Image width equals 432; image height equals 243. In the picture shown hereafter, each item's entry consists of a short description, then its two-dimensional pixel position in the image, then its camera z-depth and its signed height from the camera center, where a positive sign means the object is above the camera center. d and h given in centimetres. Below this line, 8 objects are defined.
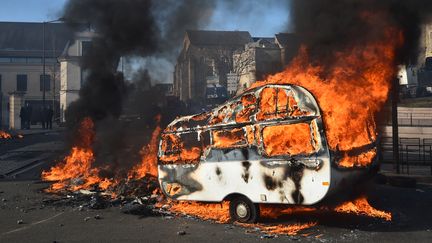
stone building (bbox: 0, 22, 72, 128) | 5253 +898
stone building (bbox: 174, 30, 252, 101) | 3891 +807
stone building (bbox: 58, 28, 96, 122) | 4100 +599
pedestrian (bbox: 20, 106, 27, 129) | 3216 +135
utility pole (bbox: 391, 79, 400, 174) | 962 +14
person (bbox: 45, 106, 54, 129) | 3316 +128
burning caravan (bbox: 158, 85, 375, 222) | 634 -46
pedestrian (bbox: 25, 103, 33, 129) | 3263 +144
